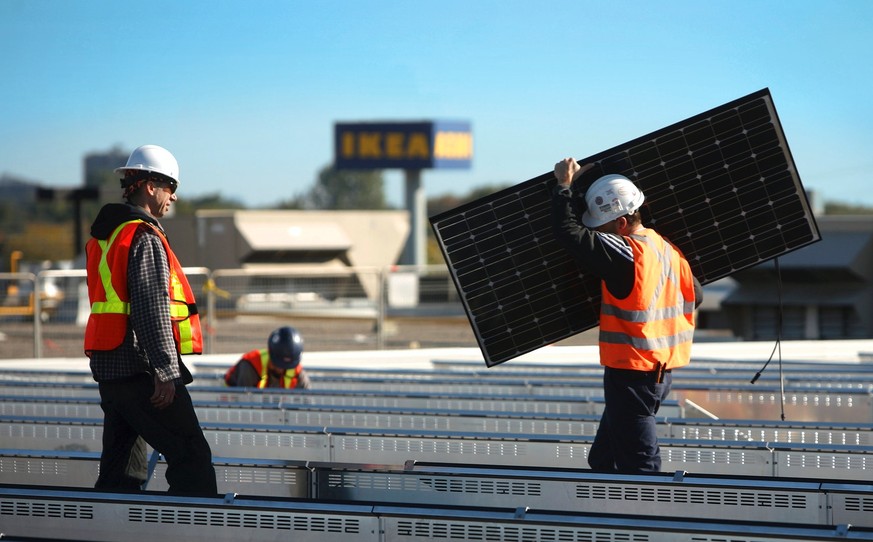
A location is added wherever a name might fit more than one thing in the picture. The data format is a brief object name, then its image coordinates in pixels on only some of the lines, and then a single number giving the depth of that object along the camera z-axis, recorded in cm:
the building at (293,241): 6000
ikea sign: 8662
